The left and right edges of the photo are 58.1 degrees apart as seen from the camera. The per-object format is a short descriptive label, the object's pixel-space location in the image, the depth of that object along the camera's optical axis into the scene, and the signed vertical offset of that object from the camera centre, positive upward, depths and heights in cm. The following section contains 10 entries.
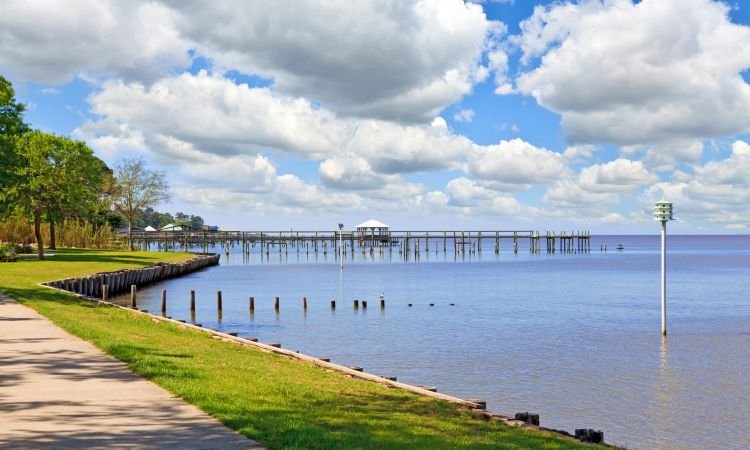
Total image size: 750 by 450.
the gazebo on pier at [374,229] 14129 +71
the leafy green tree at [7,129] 3826 +769
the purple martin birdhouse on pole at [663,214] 3281 +80
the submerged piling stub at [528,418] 1280 -357
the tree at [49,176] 6272 +563
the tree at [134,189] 9856 +644
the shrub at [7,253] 5206 -148
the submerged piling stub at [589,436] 1224 -373
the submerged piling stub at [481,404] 1335 -343
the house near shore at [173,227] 16508 +145
